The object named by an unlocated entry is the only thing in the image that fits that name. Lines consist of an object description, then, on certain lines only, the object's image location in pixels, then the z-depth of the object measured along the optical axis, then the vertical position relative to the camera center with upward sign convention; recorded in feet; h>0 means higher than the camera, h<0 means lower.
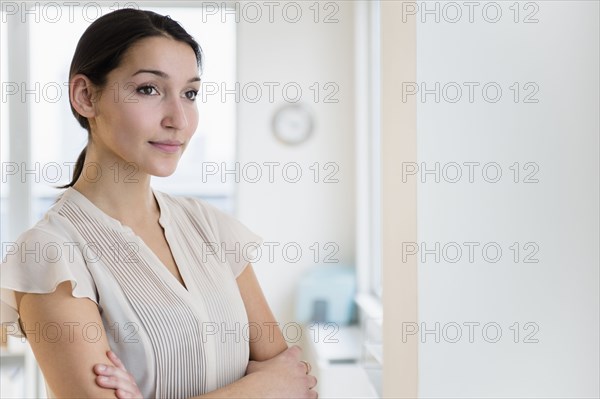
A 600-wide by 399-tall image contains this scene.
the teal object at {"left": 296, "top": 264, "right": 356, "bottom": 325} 10.65 -1.71
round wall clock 10.86 +1.12
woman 2.97 -0.34
